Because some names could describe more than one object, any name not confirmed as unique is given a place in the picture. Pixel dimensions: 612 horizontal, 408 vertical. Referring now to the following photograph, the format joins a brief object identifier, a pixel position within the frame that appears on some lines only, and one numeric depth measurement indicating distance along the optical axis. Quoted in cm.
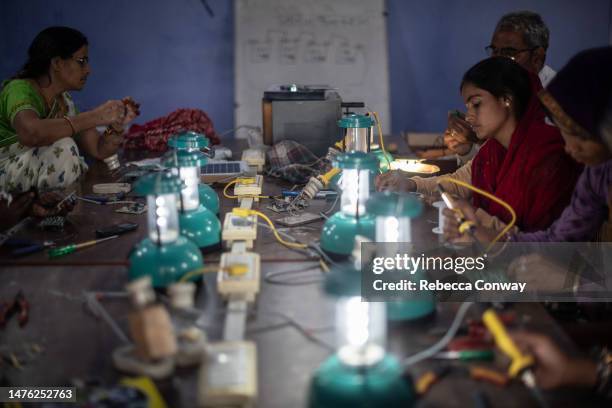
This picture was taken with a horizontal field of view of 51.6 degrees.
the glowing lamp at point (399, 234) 130
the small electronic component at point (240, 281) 144
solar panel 263
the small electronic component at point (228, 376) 102
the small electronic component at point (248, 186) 239
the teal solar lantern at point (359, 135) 250
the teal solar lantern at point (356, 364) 99
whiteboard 441
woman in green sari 276
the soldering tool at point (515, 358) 108
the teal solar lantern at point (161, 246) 145
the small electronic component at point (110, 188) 248
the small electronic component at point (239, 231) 182
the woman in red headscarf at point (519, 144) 203
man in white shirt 293
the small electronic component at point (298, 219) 205
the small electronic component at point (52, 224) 200
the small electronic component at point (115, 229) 194
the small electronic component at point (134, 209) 219
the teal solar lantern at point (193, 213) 174
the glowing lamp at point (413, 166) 258
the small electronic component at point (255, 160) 298
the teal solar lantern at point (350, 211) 166
